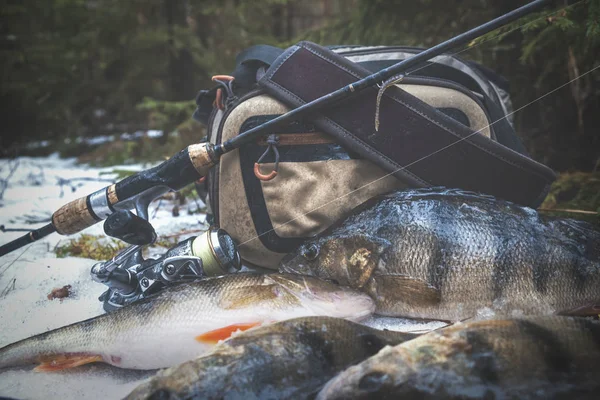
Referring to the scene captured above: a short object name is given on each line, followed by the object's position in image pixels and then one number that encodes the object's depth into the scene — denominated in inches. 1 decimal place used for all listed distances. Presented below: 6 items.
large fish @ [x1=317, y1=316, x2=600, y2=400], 19.5
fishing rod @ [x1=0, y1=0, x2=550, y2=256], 27.2
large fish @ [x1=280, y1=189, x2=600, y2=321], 25.1
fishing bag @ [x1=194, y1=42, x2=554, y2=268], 28.0
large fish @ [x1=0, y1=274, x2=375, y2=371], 24.1
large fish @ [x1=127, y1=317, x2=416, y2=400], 20.0
